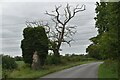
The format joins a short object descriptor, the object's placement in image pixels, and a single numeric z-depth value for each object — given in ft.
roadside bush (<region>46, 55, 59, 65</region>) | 94.63
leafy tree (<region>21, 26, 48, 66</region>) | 73.75
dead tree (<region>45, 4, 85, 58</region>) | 112.14
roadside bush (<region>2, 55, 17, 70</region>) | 70.36
